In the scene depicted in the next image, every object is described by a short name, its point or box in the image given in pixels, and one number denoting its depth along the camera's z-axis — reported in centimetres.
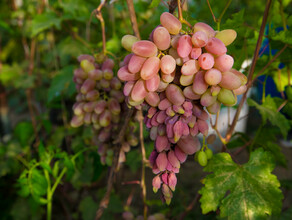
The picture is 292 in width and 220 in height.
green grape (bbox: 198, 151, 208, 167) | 62
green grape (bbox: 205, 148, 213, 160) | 65
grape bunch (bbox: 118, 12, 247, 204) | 43
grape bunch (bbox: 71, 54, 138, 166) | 71
